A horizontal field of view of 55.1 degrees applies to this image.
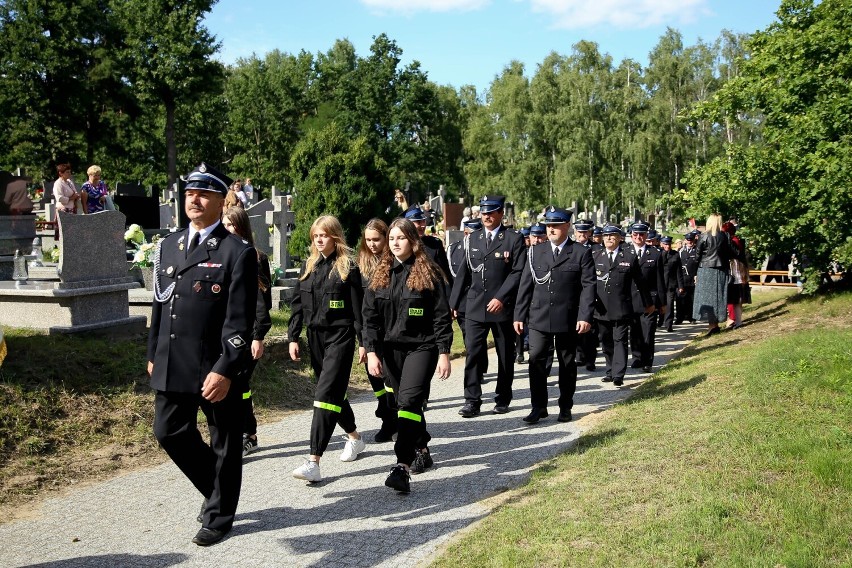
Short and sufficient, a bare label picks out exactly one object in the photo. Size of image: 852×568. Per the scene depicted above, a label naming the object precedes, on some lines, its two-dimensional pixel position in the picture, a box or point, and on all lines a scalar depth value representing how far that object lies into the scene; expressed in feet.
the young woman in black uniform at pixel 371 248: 22.08
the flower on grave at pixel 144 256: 41.14
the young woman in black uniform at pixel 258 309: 20.44
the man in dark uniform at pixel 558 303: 27.27
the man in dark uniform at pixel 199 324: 15.33
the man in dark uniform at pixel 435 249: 29.88
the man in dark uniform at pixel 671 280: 57.26
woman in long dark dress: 49.14
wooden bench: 84.99
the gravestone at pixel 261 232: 49.34
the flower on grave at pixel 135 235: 47.19
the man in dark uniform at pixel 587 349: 38.75
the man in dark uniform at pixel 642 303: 39.04
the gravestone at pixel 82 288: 28.94
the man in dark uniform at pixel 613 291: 36.04
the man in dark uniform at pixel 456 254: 37.47
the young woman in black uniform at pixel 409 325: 19.69
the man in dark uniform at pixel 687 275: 62.18
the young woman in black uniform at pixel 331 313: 20.77
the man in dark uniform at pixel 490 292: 28.25
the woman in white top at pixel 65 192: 40.09
